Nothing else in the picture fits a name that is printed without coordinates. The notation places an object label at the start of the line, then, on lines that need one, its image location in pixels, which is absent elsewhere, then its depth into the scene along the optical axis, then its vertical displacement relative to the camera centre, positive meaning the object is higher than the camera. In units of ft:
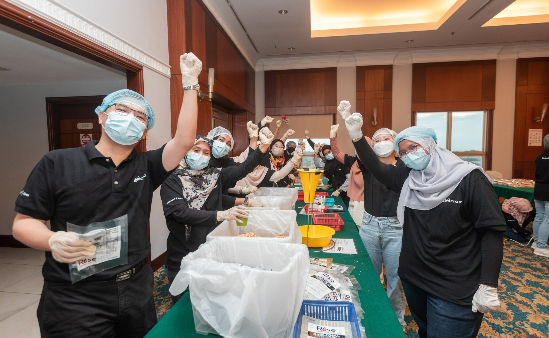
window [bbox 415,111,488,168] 21.08 +1.46
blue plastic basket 3.00 -1.85
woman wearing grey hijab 3.71 -1.33
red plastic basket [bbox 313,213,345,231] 6.58 -1.74
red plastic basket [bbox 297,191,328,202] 10.38 -1.72
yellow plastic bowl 5.37 -1.73
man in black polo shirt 3.14 -0.82
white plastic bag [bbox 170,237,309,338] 2.47 -1.37
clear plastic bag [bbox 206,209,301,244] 4.85 -1.32
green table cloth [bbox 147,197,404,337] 2.98 -1.98
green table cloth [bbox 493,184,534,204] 12.56 -2.06
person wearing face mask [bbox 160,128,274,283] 4.84 -0.98
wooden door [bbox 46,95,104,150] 13.38 +1.50
